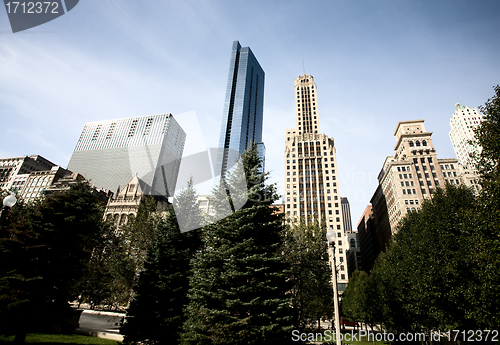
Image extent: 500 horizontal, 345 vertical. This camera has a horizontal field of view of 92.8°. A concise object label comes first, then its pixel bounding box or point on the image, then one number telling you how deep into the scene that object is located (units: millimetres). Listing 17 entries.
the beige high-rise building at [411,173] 75125
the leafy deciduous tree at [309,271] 21391
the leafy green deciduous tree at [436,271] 16859
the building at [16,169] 107812
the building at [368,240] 101212
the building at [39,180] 96625
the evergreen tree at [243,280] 11977
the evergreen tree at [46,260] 13172
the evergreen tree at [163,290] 16047
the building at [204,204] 95788
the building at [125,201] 62850
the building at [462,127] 143875
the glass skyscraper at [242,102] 131500
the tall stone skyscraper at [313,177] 73188
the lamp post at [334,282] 8062
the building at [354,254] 121562
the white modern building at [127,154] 76250
